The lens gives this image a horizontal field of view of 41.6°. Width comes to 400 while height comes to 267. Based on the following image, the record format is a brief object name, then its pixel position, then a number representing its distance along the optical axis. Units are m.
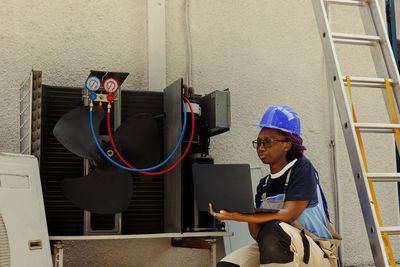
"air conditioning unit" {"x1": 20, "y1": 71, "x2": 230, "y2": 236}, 3.76
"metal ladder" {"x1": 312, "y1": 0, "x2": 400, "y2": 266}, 2.96
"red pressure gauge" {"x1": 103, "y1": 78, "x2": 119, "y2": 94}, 3.71
